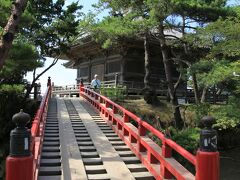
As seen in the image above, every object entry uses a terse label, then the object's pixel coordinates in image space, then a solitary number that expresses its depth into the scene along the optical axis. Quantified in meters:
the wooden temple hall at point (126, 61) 15.50
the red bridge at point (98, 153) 2.76
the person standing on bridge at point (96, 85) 12.92
